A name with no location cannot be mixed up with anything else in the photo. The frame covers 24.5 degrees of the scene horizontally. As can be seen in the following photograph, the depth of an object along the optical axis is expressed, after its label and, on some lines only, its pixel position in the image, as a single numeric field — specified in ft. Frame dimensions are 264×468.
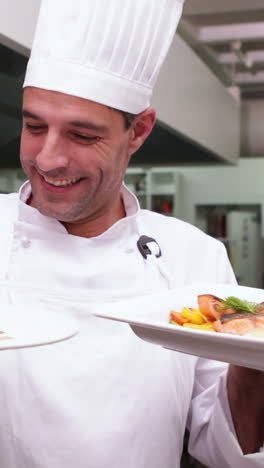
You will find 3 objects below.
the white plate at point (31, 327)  2.45
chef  3.99
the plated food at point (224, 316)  3.10
